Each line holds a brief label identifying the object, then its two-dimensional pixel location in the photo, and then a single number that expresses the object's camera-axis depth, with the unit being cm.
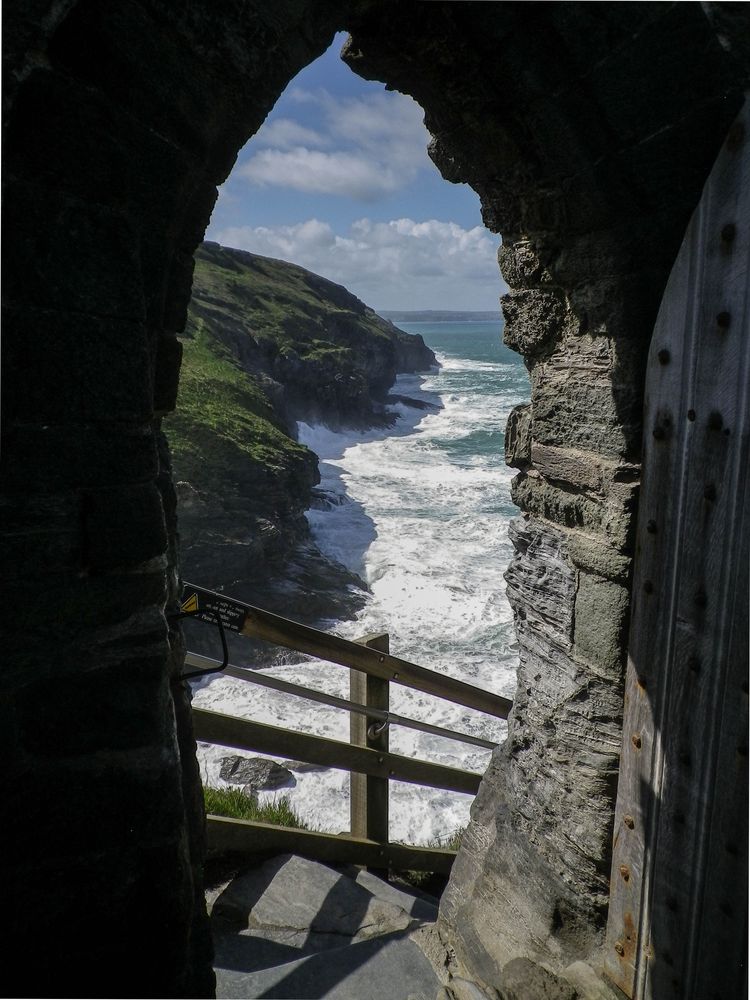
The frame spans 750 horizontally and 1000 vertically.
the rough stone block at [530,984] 232
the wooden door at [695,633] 187
